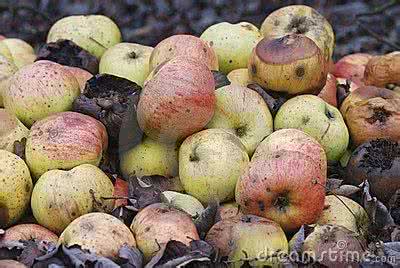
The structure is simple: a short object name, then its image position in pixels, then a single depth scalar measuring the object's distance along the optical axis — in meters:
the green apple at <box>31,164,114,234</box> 2.27
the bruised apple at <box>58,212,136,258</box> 2.02
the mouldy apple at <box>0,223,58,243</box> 2.19
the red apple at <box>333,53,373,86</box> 3.43
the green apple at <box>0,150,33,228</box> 2.30
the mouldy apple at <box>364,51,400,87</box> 3.16
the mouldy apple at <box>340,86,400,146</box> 2.71
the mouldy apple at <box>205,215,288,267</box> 2.05
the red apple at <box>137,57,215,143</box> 2.44
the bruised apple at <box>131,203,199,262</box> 2.07
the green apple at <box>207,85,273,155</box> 2.60
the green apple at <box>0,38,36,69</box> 3.30
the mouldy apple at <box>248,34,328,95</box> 2.70
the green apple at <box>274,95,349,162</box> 2.63
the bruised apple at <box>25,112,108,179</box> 2.39
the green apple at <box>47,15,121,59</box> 3.30
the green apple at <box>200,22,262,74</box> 3.04
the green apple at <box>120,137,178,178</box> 2.53
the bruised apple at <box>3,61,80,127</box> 2.60
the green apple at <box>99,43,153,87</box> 2.93
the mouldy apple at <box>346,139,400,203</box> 2.47
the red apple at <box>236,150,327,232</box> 2.20
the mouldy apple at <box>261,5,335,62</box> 3.19
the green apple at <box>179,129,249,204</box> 2.37
